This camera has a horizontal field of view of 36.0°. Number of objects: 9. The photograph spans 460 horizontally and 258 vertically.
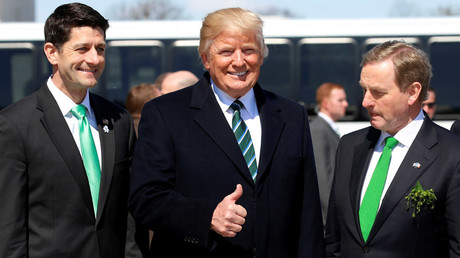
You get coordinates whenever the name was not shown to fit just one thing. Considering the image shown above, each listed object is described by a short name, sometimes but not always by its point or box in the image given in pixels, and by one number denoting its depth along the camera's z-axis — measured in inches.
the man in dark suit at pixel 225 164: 134.3
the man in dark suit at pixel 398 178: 141.6
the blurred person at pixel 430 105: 352.8
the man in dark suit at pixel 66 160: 138.3
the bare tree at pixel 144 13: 1841.8
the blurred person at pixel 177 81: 251.8
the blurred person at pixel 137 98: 241.1
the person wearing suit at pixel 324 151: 312.7
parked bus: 557.0
